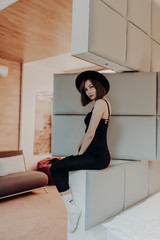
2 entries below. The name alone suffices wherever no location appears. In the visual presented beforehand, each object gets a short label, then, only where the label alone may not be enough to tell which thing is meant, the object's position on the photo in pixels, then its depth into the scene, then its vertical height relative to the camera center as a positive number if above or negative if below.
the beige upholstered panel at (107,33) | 1.80 +0.75
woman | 1.90 -0.24
